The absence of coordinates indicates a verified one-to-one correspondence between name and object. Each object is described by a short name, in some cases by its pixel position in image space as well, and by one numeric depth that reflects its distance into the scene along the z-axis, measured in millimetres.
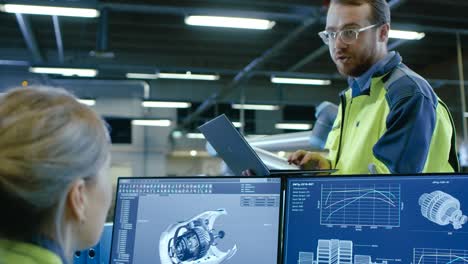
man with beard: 1521
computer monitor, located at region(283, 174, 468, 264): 1095
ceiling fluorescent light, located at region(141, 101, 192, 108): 11008
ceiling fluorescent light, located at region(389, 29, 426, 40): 6914
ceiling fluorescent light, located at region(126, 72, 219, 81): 9984
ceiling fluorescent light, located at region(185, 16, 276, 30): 5805
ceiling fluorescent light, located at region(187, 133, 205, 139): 13981
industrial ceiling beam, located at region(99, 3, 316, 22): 7076
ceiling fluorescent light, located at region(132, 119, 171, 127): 12191
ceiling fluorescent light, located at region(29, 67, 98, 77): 7627
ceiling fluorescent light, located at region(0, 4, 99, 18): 5410
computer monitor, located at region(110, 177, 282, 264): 1349
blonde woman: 807
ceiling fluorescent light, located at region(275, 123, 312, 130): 13413
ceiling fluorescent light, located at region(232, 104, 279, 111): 11520
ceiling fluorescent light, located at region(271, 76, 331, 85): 9297
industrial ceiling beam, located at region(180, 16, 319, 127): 8493
